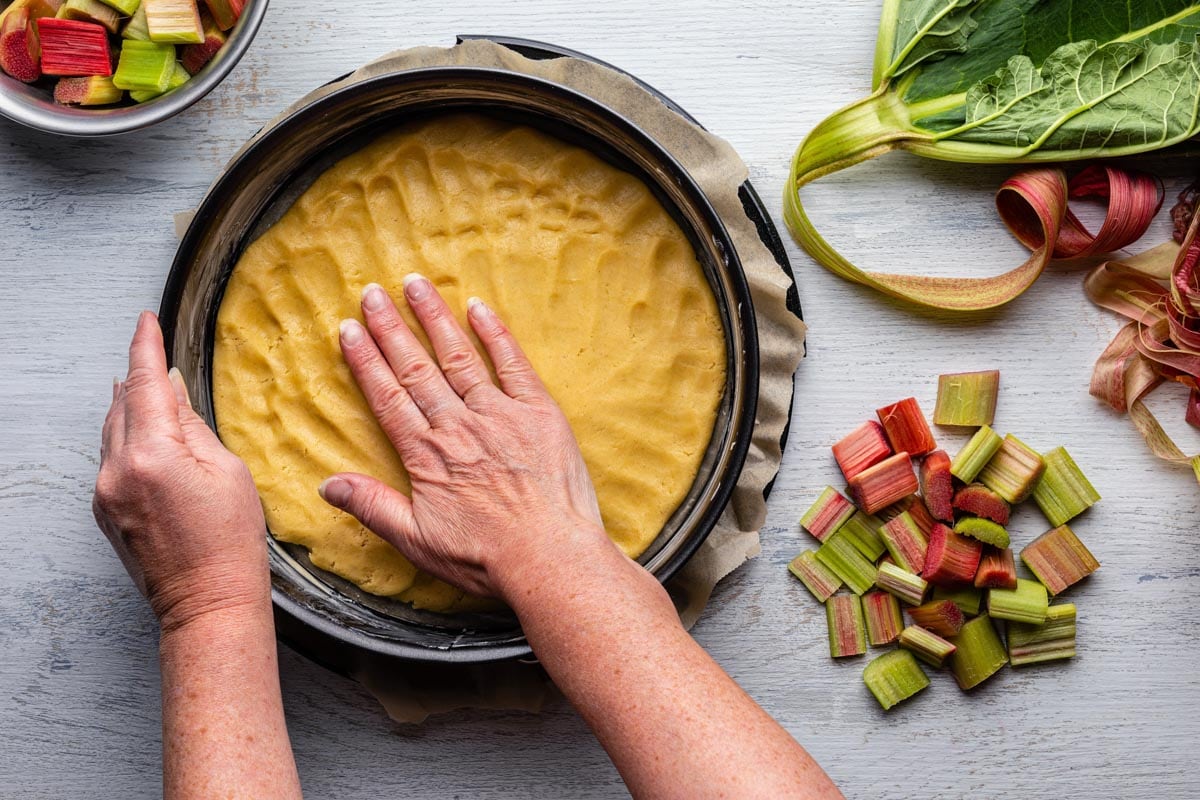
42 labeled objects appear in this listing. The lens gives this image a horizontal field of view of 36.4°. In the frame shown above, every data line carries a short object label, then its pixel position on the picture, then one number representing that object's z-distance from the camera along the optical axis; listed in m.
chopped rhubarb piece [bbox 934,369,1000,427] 0.93
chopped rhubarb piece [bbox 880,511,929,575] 0.93
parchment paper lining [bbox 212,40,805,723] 0.89
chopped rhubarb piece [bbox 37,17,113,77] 0.88
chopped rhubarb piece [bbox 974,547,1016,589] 0.92
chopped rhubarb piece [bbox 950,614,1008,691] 0.92
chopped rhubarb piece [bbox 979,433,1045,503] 0.92
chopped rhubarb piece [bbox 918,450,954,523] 0.92
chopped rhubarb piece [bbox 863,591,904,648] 0.93
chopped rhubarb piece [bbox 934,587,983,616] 0.93
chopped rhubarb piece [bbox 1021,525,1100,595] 0.93
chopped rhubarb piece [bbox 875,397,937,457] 0.92
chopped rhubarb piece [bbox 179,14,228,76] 0.89
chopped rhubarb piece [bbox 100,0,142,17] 0.88
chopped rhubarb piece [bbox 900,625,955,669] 0.92
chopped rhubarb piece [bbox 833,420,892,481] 0.92
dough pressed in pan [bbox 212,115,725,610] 0.86
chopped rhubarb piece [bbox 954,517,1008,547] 0.92
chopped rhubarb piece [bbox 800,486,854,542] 0.92
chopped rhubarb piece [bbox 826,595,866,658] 0.93
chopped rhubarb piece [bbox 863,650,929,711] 0.92
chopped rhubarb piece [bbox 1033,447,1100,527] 0.93
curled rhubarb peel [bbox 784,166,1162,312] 0.91
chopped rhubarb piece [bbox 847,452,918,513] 0.92
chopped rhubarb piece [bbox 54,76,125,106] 0.89
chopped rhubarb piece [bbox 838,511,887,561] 0.93
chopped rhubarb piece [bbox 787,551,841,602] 0.92
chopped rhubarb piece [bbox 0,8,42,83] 0.89
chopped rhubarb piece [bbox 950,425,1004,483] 0.92
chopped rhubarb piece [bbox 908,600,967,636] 0.92
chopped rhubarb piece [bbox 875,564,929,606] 0.92
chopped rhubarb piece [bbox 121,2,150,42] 0.89
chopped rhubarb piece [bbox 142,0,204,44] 0.88
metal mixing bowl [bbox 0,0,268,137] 0.88
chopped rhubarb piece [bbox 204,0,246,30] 0.88
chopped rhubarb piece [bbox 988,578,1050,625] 0.92
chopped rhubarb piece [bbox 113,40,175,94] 0.88
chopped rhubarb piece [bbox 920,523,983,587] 0.92
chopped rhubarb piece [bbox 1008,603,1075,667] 0.93
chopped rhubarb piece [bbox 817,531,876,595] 0.93
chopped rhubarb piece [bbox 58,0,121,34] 0.88
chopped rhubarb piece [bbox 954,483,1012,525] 0.92
